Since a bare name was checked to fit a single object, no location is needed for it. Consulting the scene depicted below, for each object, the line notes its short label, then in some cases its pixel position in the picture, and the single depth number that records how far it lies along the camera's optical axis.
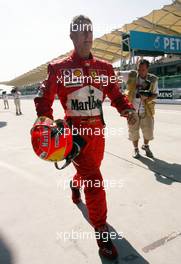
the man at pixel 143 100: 5.25
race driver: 2.60
